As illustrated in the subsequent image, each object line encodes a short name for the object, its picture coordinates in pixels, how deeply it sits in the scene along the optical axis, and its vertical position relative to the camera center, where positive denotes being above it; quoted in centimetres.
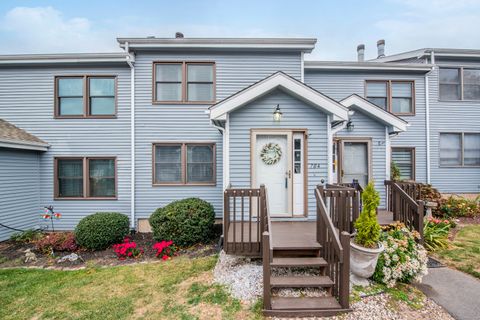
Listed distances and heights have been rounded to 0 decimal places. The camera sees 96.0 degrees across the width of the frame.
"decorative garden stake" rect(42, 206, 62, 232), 718 -175
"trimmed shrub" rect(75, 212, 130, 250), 584 -191
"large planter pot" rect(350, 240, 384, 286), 360 -171
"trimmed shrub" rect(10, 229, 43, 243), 658 -229
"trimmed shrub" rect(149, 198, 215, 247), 575 -165
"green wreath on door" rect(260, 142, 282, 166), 578 +21
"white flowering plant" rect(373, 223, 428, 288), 372 -177
